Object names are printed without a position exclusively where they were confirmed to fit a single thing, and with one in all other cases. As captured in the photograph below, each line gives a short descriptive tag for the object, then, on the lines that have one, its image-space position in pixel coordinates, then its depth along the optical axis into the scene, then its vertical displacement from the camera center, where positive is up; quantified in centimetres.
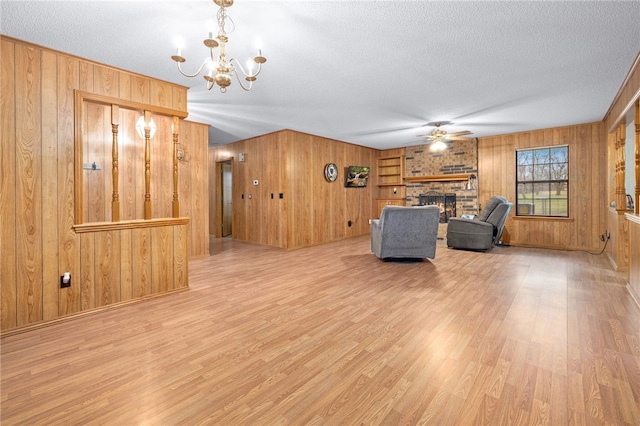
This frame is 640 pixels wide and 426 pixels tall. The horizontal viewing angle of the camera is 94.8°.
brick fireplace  712 +100
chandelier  214 +115
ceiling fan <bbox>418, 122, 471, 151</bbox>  561 +139
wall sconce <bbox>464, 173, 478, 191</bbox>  707 +63
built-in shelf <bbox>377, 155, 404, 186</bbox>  849 +111
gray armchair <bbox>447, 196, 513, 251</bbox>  557 -40
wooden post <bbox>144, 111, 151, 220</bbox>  328 +47
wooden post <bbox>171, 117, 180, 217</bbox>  353 +52
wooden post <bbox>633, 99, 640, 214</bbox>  318 +53
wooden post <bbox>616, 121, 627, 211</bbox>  421 +51
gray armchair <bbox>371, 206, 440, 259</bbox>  455 -38
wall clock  715 +90
